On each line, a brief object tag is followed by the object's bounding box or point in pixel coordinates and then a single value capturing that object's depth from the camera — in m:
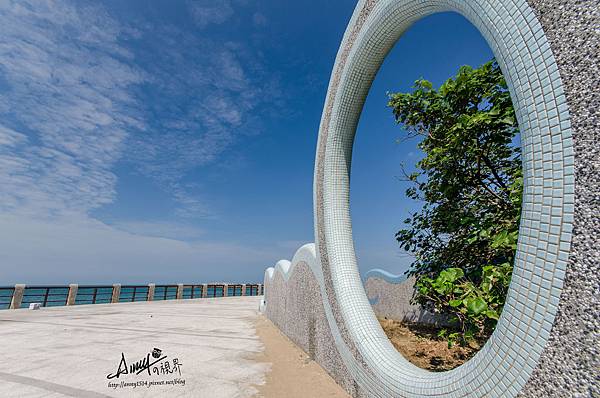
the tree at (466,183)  3.37
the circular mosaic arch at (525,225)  1.72
